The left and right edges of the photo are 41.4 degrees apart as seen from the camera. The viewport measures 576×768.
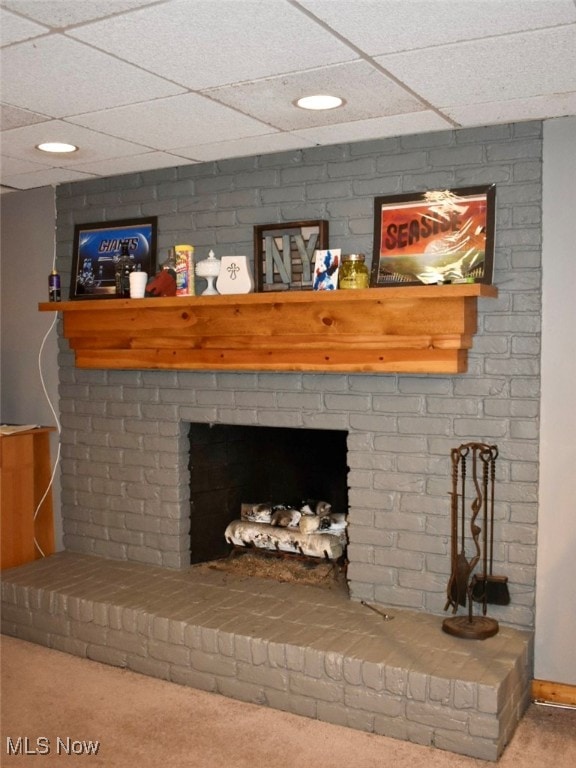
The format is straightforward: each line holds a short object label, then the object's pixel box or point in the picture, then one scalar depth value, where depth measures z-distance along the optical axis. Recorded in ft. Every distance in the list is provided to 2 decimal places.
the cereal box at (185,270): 10.73
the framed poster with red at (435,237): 8.96
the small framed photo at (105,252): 11.49
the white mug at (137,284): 11.00
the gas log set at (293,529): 11.25
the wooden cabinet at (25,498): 12.09
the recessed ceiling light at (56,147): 9.67
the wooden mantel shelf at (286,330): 8.80
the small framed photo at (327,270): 9.59
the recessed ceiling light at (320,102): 7.79
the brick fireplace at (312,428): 9.44
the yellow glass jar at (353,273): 9.29
